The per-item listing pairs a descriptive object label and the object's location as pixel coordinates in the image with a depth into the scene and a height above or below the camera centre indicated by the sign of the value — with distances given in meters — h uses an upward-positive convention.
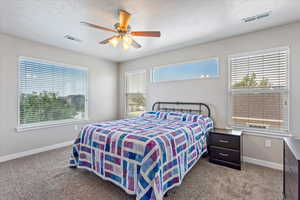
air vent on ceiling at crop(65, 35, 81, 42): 3.09 +1.37
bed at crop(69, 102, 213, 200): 1.67 -0.76
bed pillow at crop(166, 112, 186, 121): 3.32 -0.40
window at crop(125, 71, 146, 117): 4.82 +0.21
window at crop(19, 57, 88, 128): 3.29 +0.14
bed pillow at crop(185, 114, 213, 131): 3.02 -0.45
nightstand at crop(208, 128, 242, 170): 2.60 -0.93
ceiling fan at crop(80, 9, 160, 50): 2.18 +1.09
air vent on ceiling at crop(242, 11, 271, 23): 2.27 +1.38
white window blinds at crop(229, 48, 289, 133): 2.66 +0.19
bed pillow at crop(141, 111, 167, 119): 3.64 -0.42
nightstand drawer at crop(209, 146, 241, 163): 2.60 -1.05
